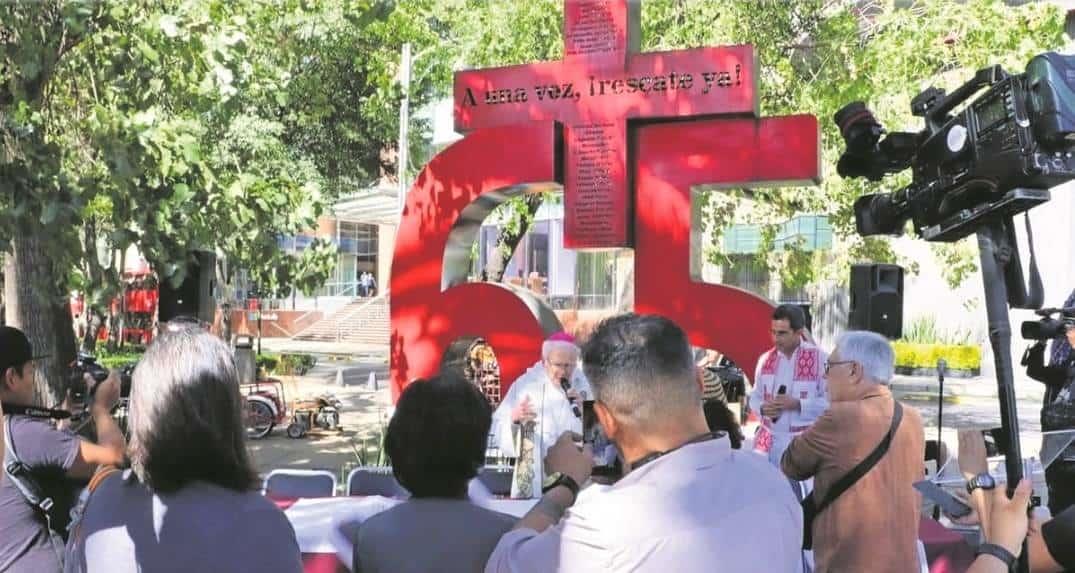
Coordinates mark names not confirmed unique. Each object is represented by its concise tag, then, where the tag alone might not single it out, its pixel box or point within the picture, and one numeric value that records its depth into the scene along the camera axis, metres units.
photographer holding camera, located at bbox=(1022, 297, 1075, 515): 3.62
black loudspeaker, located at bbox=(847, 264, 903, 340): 6.99
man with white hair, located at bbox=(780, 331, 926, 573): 3.15
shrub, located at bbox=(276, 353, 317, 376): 19.70
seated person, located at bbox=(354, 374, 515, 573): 2.07
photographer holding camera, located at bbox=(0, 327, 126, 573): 2.90
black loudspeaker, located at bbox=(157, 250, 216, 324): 6.06
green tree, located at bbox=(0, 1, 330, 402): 5.04
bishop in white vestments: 5.10
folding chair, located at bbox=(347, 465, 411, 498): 4.80
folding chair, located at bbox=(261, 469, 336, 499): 4.79
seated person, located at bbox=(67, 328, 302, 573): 1.93
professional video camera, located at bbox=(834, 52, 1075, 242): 2.67
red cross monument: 6.33
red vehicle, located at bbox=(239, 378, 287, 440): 12.11
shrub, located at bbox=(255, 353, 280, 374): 19.09
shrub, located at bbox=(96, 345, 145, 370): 15.24
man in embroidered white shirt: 5.95
